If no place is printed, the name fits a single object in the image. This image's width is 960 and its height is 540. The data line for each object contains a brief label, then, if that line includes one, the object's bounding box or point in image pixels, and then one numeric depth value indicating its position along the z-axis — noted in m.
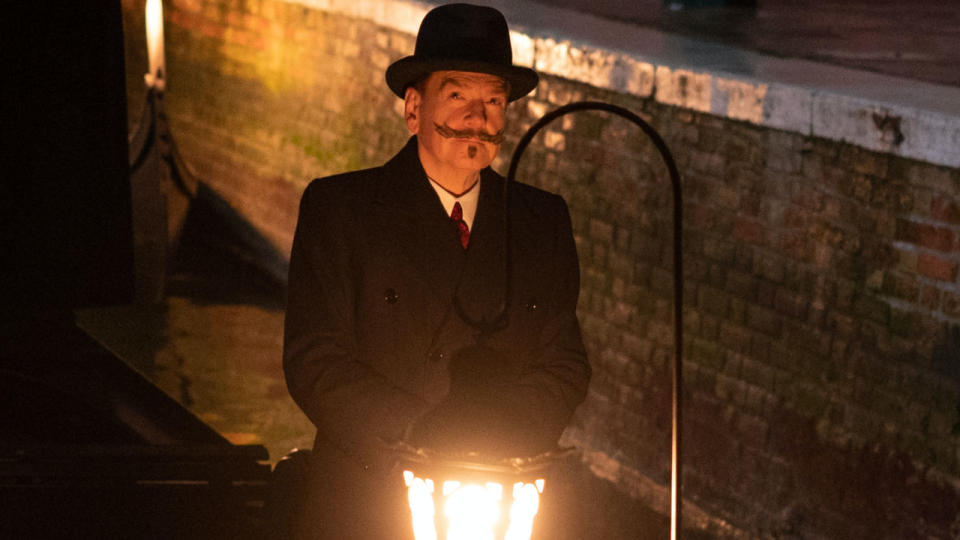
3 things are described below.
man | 5.25
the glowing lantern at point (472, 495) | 4.55
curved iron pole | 4.74
